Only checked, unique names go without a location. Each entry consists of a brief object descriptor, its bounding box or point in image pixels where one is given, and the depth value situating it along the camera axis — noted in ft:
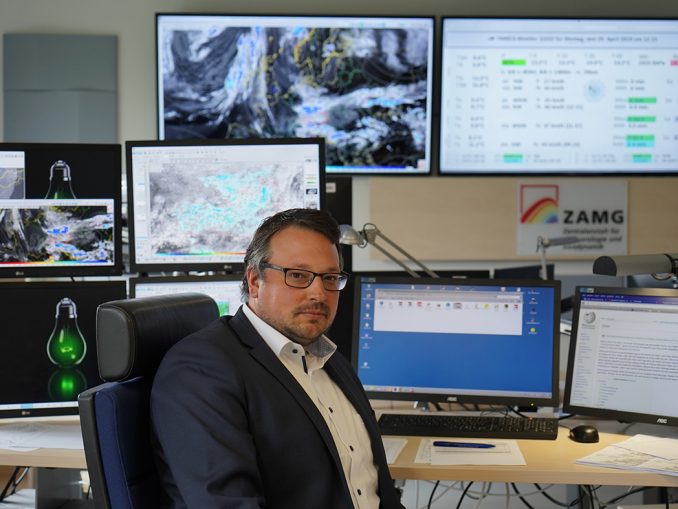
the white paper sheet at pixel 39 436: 7.63
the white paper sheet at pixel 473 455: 7.25
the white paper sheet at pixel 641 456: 7.02
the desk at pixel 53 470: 7.29
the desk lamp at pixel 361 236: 8.80
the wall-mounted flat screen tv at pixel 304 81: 15.93
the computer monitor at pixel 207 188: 8.70
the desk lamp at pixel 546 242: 10.60
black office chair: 5.33
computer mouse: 7.91
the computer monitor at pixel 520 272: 10.73
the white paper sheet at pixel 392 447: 7.38
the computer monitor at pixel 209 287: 8.73
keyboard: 8.07
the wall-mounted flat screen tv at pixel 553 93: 16.01
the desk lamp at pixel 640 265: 7.74
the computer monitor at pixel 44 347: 8.14
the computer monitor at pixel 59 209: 8.46
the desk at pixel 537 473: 6.89
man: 5.31
